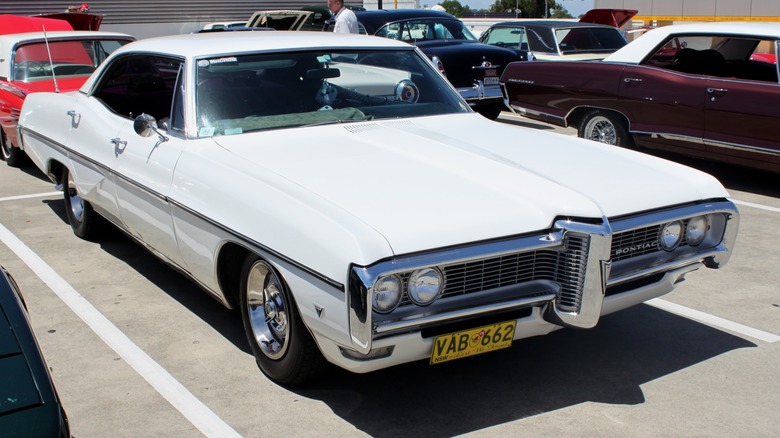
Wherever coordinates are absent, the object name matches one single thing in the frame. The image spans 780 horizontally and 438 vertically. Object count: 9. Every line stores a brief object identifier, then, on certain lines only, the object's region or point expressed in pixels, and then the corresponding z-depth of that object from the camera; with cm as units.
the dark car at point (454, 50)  1146
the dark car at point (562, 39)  1259
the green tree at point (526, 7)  8556
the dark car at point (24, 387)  235
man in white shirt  1092
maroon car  758
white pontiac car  347
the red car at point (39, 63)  875
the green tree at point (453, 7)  8497
